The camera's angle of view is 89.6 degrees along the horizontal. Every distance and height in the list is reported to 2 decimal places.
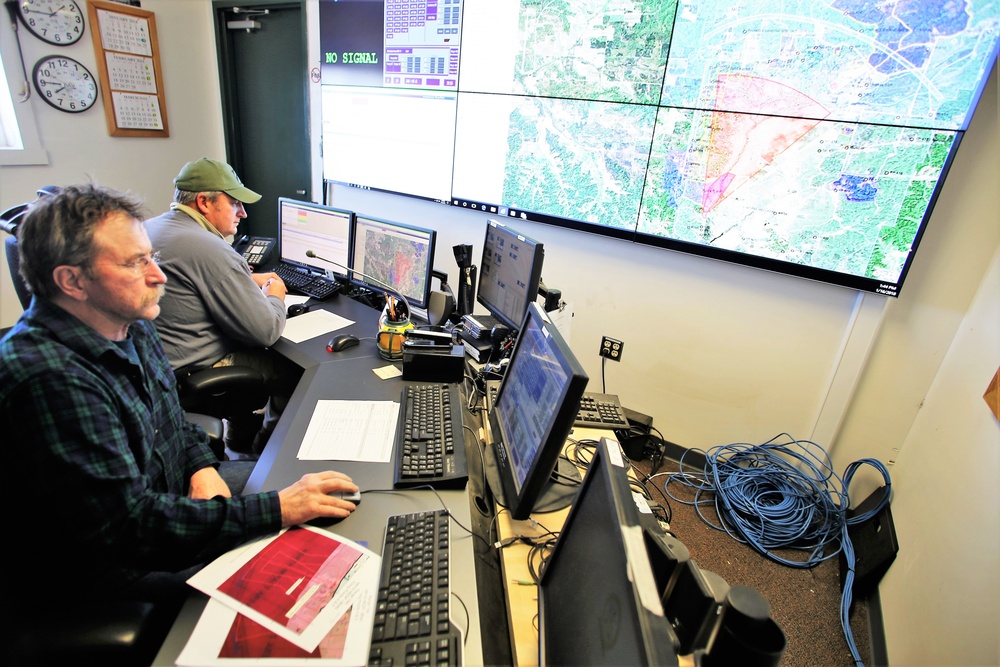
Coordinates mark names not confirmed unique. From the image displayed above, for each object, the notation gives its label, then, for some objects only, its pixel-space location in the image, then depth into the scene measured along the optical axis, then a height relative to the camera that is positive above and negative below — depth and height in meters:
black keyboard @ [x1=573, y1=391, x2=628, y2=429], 1.64 -0.82
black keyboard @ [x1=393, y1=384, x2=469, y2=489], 1.22 -0.76
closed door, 3.54 +0.07
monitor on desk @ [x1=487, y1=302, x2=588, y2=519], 0.93 -0.54
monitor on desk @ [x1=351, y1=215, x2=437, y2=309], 2.21 -0.56
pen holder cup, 1.86 -0.73
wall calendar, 3.11 +0.18
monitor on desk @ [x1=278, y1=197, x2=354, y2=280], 2.54 -0.57
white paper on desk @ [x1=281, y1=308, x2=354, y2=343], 2.09 -0.84
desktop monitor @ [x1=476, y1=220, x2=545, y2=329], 1.75 -0.47
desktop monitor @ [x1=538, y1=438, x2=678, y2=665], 0.54 -0.53
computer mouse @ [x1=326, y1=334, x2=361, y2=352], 1.92 -0.79
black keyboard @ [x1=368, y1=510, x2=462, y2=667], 0.82 -0.78
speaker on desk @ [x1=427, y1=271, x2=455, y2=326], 2.20 -0.71
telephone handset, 2.87 -0.75
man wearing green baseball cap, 1.87 -0.63
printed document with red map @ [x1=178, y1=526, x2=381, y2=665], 0.81 -0.79
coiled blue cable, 2.17 -1.41
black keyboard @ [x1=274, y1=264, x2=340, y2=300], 2.53 -0.81
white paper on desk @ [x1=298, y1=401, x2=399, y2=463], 1.31 -0.80
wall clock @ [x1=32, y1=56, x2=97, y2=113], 2.91 +0.04
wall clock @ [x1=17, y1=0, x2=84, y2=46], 2.78 +0.37
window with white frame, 2.79 -0.20
